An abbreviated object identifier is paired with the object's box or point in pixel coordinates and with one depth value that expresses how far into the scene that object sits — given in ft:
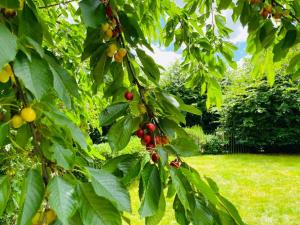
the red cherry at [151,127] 3.37
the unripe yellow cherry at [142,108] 3.54
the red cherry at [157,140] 3.34
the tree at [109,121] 2.25
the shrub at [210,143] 45.34
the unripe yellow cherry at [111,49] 4.10
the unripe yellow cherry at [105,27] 3.99
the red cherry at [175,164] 3.02
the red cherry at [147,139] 3.33
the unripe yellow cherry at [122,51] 4.06
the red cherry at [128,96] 3.76
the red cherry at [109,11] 3.89
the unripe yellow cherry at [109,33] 4.04
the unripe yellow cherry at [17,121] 2.56
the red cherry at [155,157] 3.03
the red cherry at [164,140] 3.41
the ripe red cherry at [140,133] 3.40
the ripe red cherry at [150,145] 3.29
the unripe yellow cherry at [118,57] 4.11
